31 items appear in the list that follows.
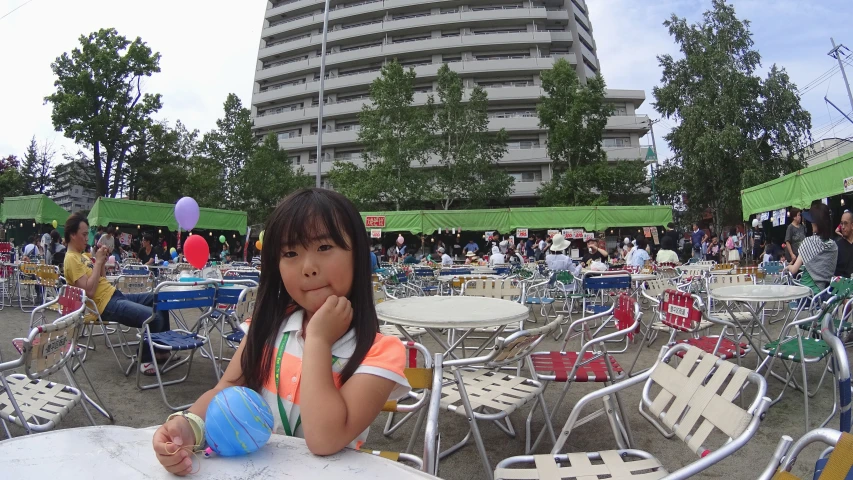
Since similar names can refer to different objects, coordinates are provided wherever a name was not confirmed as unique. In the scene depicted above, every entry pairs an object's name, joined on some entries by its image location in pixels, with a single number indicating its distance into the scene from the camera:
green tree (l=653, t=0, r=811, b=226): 20.44
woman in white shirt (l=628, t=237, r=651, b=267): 9.44
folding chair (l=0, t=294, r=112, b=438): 2.12
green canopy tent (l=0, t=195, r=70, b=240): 17.80
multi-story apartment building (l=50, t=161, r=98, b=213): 28.86
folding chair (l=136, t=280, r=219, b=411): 3.57
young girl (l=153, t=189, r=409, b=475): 0.94
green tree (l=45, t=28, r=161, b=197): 24.64
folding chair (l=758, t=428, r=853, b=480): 0.83
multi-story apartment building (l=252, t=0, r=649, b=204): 40.34
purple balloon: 8.98
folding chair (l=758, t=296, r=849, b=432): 3.00
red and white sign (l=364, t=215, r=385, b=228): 20.47
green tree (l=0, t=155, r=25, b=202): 30.20
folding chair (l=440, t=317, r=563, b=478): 2.08
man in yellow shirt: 4.12
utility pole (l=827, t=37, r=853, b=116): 22.44
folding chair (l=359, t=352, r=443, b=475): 1.33
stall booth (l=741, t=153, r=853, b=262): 8.14
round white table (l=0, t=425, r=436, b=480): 0.86
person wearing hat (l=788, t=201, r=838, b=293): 4.93
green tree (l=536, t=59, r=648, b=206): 26.23
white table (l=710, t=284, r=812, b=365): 3.61
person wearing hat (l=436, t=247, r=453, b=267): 12.41
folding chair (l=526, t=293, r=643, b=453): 2.63
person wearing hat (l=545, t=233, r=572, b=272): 8.25
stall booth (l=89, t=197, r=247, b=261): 16.52
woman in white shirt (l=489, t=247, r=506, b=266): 11.06
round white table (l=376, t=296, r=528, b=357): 2.59
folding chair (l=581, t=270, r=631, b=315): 5.49
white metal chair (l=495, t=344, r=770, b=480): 1.39
